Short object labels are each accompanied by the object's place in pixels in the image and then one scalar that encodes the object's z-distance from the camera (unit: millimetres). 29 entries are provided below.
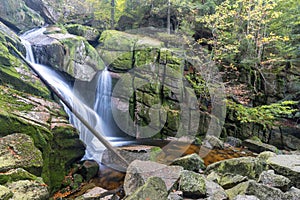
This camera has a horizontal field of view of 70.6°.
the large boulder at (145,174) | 3965
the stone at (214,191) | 3432
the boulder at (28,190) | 2992
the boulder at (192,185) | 3496
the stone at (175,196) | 3327
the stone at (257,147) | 8973
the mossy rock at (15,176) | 3165
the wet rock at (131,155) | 6090
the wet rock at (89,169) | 5179
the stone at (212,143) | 9070
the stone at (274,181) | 3467
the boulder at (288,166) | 4061
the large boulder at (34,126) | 4043
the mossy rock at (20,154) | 3558
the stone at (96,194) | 4015
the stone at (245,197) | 2978
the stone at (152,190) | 2891
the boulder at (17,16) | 10914
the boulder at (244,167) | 4453
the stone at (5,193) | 2693
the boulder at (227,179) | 3947
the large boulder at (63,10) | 15125
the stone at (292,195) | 3154
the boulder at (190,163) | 5438
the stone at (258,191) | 3166
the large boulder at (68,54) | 9648
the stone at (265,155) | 5652
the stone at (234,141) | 10250
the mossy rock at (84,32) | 12720
